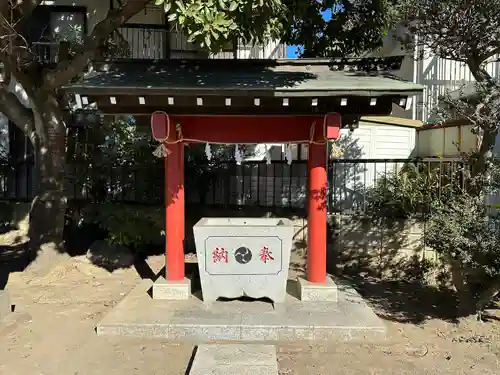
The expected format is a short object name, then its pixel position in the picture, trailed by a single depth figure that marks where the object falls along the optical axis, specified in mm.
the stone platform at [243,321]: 5527
